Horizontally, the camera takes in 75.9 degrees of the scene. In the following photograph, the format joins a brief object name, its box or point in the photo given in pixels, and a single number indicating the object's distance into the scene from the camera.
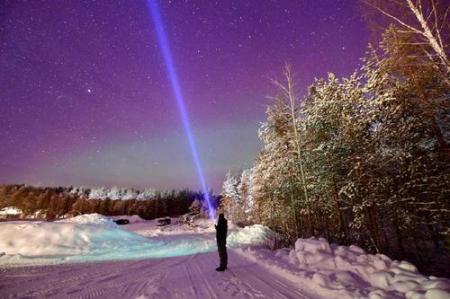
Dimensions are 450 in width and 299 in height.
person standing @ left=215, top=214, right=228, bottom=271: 9.48
